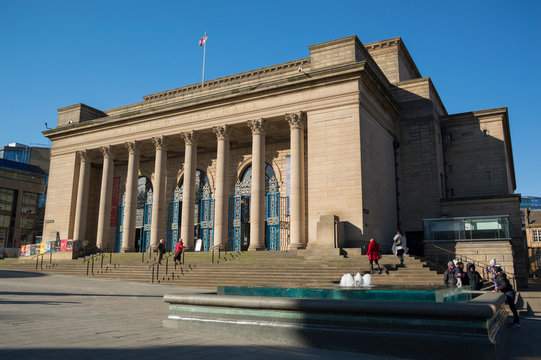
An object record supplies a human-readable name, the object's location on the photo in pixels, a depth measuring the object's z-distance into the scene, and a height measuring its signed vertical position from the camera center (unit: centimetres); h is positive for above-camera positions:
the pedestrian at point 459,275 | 1377 -65
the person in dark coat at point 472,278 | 1340 -71
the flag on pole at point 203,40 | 3372 +1662
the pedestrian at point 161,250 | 2447 +18
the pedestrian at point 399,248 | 1953 +31
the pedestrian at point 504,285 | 1048 -74
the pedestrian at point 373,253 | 1838 +7
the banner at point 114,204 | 3722 +416
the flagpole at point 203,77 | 3379 +1379
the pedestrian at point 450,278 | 1356 -72
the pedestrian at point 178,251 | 2374 +12
